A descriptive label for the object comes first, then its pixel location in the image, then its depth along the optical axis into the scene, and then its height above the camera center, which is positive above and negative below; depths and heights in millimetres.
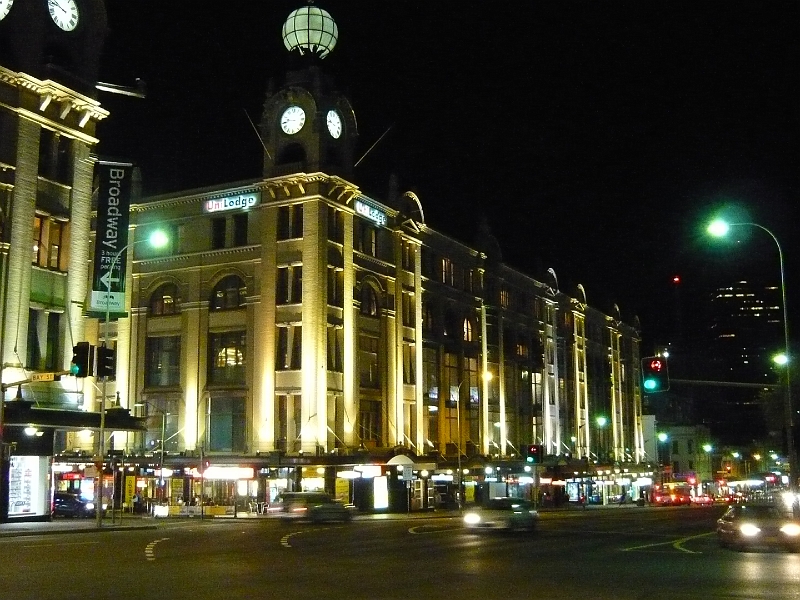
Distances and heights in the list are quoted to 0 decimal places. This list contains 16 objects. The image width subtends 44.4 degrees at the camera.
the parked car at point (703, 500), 100900 -5624
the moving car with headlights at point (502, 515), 35625 -2377
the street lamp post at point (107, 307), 37806 +6248
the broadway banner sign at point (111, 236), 42094 +9404
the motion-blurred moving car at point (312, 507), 44812 -2516
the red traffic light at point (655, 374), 29688 +2200
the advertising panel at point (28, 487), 40375 -1254
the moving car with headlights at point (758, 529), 27891 -2355
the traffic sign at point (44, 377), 33750 +2725
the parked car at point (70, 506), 52719 -2697
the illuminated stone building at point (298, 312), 58906 +8934
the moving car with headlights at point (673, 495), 96938 -4720
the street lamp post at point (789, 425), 34125 +733
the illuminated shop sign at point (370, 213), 63503 +15605
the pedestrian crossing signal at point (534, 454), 54688 -262
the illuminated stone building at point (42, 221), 39906 +9959
